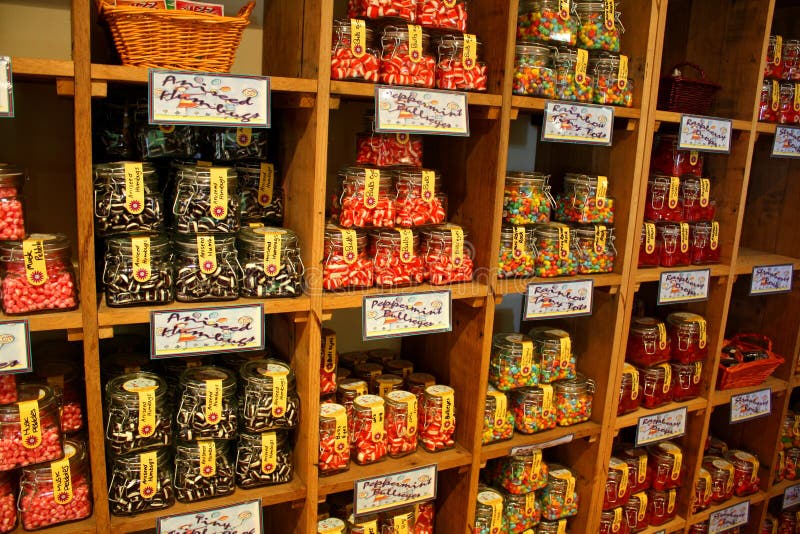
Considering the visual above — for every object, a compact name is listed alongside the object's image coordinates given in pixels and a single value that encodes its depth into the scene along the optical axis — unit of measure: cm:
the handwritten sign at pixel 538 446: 214
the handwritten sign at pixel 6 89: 128
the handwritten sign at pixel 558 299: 203
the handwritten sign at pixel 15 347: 139
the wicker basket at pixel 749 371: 263
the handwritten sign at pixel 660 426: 241
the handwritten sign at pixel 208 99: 143
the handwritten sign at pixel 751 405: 267
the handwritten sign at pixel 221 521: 161
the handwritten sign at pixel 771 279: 258
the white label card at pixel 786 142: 246
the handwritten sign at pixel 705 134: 220
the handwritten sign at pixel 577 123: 192
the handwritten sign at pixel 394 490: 186
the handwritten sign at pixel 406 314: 176
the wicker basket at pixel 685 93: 224
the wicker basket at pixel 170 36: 140
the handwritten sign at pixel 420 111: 166
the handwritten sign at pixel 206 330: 151
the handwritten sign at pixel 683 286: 231
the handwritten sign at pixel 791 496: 297
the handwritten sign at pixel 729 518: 272
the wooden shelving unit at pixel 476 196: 156
